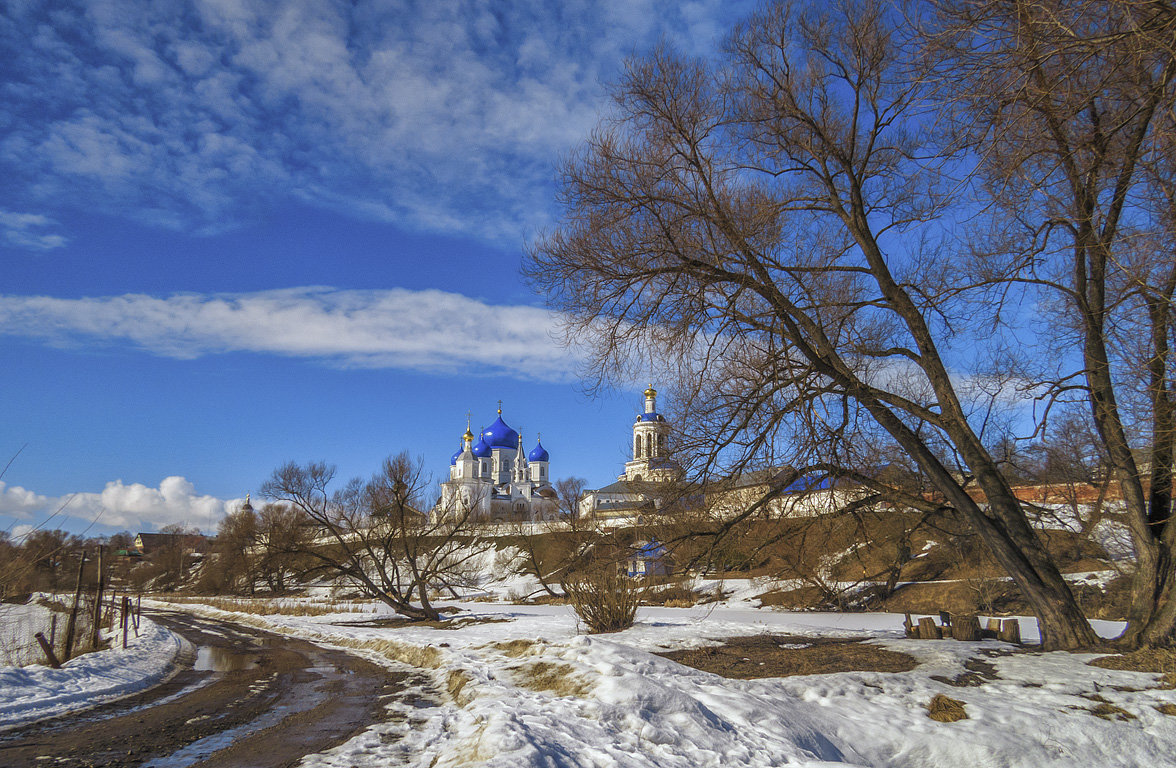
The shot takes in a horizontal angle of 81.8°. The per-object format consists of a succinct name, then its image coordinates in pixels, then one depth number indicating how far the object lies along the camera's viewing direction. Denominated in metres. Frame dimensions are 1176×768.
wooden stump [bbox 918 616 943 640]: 11.23
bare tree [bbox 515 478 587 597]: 36.38
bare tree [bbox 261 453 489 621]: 19.69
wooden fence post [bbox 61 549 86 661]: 11.49
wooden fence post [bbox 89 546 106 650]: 13.35
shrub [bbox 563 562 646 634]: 12.38
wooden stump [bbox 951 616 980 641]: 10.88
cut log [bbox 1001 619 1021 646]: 10.23
